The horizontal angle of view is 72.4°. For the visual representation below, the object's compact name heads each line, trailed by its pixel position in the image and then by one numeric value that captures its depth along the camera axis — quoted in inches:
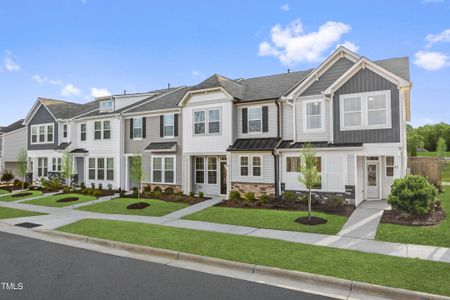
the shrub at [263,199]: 663.2
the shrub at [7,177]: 1373.5
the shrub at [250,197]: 682.9
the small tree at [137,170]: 705.5
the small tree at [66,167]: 890.1
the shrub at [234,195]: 707.9
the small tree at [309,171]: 500.1
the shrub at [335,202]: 584.4
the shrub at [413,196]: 463.8
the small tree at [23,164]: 1043.2
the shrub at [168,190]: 812.6
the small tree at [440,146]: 1766.7
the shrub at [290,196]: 651.5
